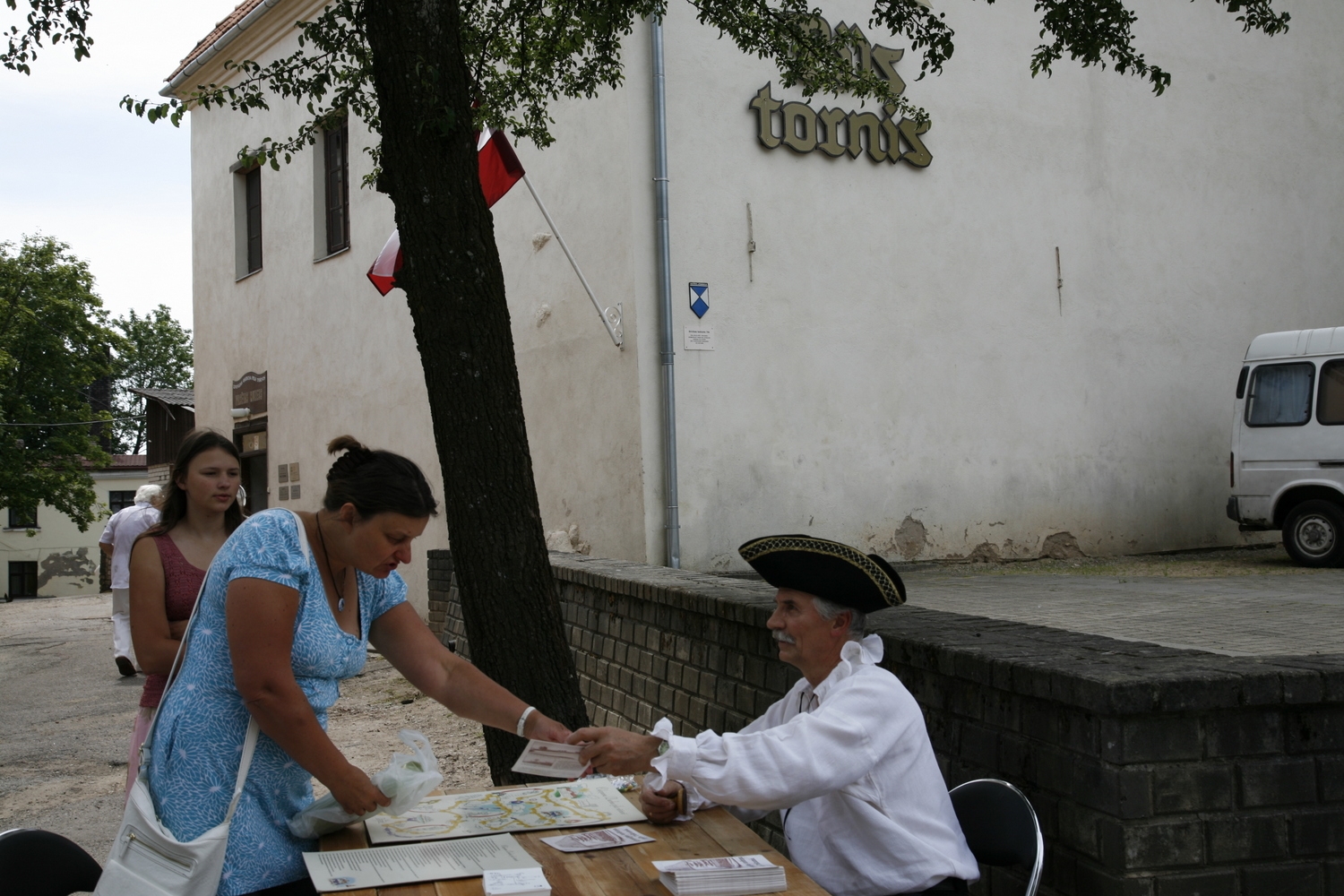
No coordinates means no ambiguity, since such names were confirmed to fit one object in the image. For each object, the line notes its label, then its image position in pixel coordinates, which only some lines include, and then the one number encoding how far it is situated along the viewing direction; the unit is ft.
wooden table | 7.90
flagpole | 36.96
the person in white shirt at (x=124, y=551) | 26.73
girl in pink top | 12.86
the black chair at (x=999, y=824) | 9.45
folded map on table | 9.29
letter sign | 39.06
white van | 41.24
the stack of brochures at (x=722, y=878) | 7.73
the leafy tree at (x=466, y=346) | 15.01
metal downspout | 36.04
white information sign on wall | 37.09
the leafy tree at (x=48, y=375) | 137.59
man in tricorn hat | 8.89
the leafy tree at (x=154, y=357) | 220.84
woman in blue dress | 8.29
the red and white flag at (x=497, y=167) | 32.73
